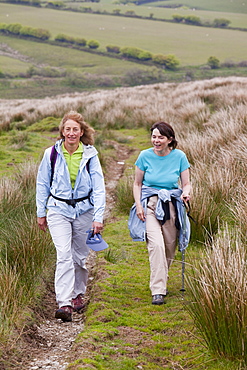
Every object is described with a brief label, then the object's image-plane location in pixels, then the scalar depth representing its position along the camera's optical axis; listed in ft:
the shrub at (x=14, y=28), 431.84
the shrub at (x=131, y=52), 368.27
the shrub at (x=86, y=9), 542.57
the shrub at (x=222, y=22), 459.89
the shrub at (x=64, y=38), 408.87
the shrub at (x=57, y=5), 555.28
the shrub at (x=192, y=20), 486.79
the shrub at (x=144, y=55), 363.97
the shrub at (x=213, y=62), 308.40
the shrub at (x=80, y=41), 402.52
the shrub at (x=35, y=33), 415.23
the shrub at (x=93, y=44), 391.86
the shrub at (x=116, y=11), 532.32
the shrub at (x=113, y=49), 388.78
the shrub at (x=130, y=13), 529.61
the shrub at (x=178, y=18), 492.13
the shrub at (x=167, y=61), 335.06
